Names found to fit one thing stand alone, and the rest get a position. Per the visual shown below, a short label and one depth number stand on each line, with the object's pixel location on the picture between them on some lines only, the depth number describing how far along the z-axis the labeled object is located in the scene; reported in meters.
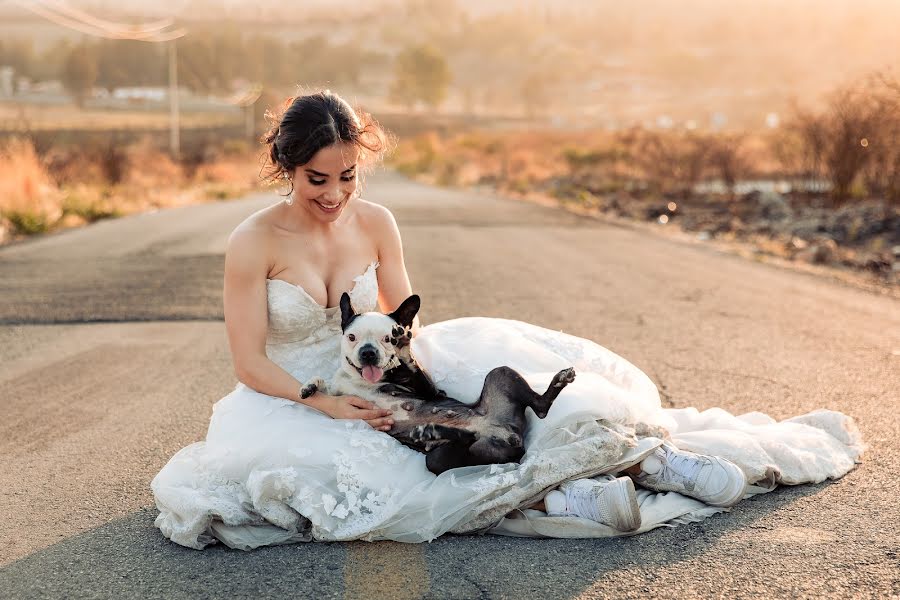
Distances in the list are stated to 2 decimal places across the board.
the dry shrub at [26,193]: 14.69
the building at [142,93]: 114.31
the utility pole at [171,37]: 34.16
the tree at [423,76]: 139.88
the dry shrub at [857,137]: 15.42
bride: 3.49
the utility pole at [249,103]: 73.28
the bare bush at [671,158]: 22.86
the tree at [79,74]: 115.56
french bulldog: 3.56
